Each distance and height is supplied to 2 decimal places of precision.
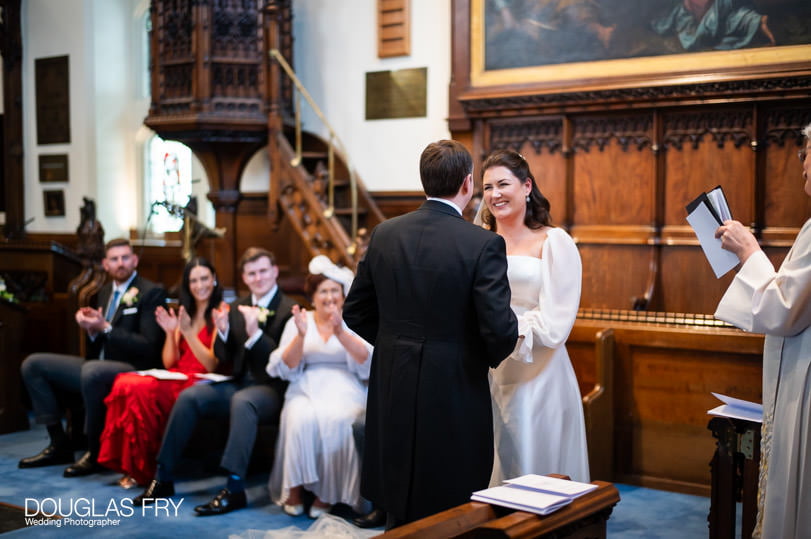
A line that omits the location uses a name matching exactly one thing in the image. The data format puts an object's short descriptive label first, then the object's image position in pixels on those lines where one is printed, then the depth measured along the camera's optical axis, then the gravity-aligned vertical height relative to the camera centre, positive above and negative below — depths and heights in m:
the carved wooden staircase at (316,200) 7.86 +0.03
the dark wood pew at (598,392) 5.09 -1.11
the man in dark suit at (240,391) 4.92 -1.11
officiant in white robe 2.89 -0.57
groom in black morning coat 2.95 -0.47
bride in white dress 3.62 -0.63
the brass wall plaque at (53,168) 11.07 +0.44
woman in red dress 5.29 -1.14
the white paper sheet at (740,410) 3.36 -0.80
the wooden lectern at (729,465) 3.39 -1.05
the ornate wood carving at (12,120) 11.27 +1.07
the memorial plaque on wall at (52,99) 11.01 +1.31
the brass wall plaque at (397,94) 8.52 +1.09
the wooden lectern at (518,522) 2.15 -0.81
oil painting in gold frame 6.62 +1.31
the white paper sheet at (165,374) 5.39 -1.07
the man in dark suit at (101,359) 5.64 -1.04
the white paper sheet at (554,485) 2.42 -0.80
